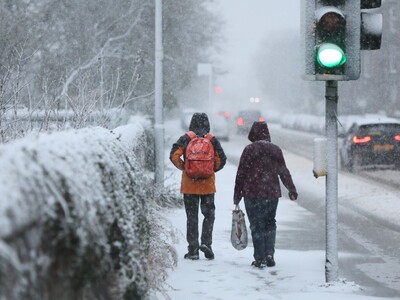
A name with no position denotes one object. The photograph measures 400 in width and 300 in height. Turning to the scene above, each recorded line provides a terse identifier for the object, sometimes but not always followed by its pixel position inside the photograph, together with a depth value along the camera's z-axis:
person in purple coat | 18.33
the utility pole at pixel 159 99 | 30.83
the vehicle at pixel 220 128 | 90.06
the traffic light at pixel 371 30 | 15.42
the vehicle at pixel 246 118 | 114.31
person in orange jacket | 19.34
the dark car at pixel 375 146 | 48.00
